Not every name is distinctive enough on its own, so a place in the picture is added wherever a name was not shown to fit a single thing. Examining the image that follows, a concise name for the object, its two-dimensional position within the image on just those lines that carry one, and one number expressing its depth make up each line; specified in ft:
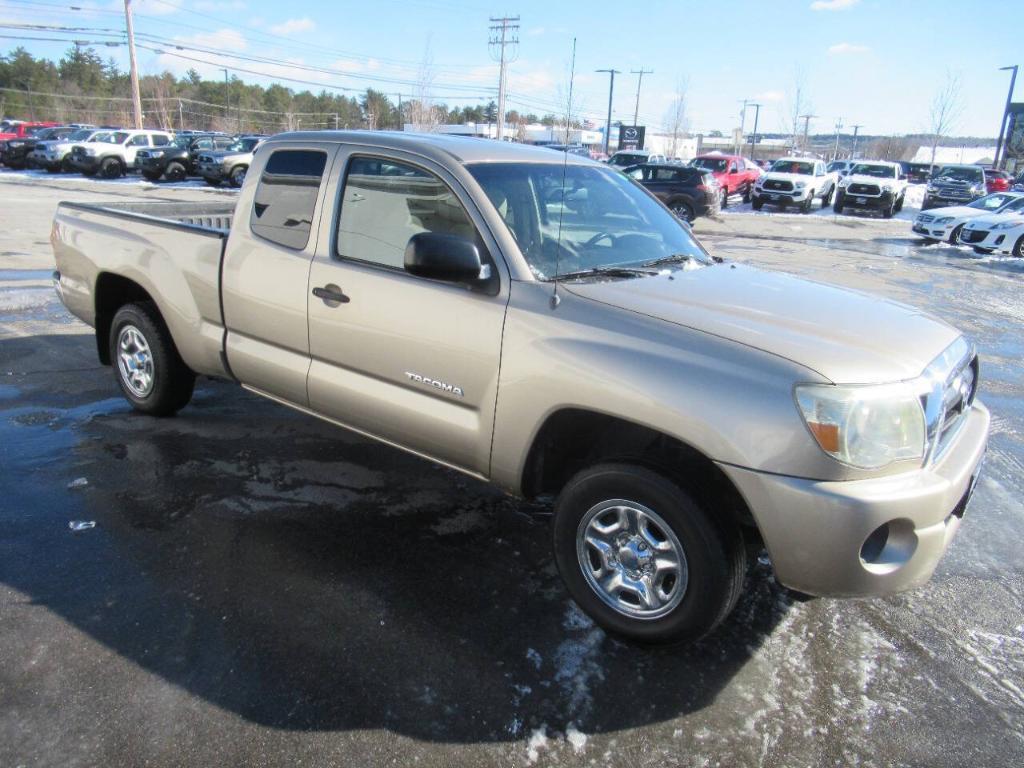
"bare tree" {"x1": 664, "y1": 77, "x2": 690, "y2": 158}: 219.14
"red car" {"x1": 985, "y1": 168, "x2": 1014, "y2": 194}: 109.09
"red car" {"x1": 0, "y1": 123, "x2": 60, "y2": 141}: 114.85
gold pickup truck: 8.11
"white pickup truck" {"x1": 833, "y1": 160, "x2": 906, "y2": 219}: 88.84
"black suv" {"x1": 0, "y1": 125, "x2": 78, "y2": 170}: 101.57
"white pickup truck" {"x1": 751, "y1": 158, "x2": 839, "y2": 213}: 87.04
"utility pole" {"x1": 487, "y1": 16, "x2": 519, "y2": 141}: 106.09
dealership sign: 139.85
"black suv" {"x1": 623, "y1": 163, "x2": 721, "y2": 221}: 66.08
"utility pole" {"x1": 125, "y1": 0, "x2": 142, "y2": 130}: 124.98
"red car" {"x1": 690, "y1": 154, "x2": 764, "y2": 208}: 96.27
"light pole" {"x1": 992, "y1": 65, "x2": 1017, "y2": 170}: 139.74
